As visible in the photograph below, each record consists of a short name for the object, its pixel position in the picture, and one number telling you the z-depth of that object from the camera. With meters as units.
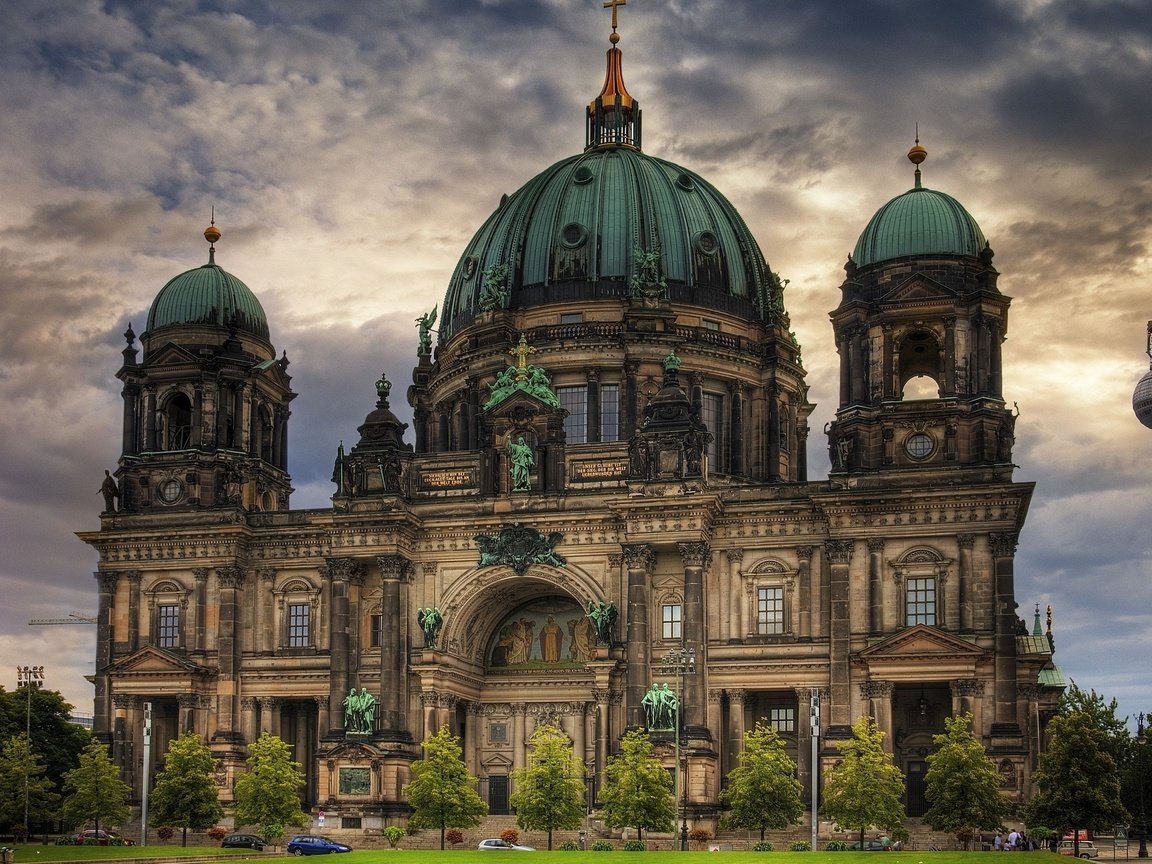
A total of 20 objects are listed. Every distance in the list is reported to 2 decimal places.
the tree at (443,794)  77.75
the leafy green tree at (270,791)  80.88
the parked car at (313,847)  74.31
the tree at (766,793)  75.19
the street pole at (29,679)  97.89
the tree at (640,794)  75.19
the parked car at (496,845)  77.19
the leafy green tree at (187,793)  82.56
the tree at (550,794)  76.38
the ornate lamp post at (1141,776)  74.53
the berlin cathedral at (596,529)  81.19
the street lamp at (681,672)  76.88
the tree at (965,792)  72.31
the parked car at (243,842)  78.12
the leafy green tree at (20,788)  84.50
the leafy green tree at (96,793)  83.19
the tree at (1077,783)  72.31
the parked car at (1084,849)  72.06
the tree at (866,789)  72.94
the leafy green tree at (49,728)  97.69
